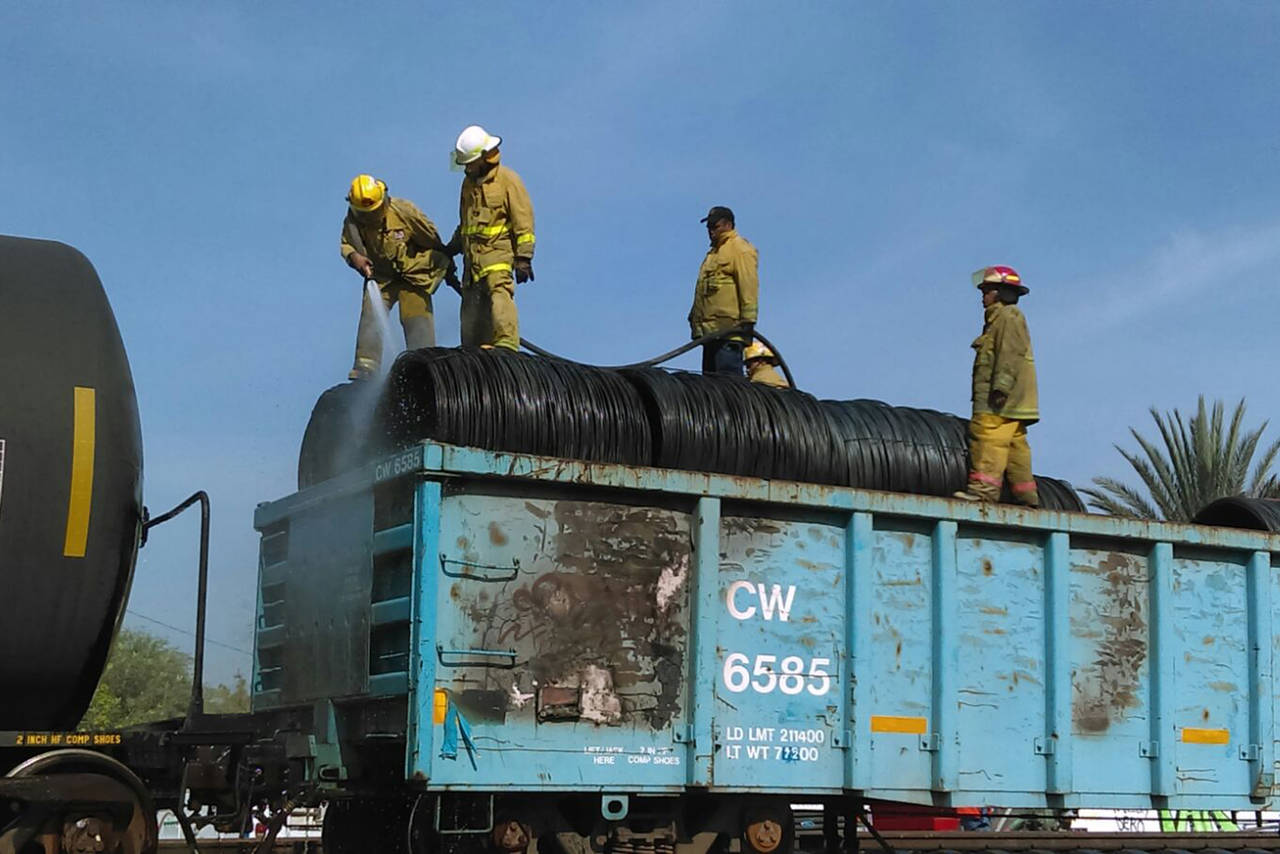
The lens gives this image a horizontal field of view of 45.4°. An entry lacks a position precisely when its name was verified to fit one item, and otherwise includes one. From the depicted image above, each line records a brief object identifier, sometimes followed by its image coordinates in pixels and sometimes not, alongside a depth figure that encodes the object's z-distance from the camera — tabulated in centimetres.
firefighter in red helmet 892
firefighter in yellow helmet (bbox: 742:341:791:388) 1155
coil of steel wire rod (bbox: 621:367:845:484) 802
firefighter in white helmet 910
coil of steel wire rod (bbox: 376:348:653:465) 748
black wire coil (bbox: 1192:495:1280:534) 984
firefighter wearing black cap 1022
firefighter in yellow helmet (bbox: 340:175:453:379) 945
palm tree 2405
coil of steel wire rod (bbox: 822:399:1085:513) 849
